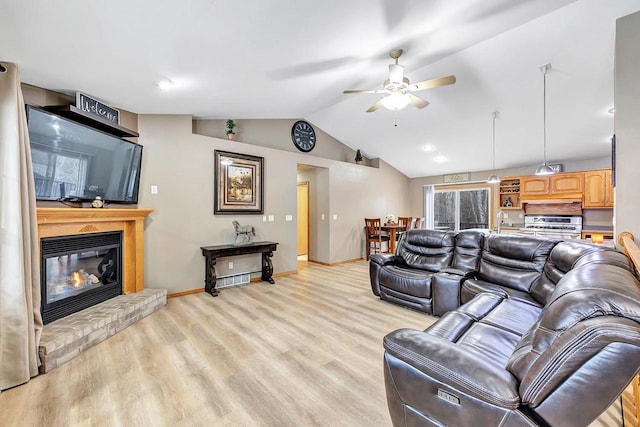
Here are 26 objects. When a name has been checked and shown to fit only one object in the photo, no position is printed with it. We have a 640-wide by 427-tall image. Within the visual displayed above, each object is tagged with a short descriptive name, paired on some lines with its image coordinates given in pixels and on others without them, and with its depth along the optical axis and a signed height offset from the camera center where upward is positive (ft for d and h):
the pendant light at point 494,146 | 15.49 +4.23
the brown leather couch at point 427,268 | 10.46 -2.55
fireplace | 8.87 -2.21
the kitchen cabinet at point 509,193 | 21.83 +1.15
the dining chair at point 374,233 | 21.76 -1.95
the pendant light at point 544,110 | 11.62 +5.05
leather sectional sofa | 2.79 -2.08
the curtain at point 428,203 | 27.25 +0.52
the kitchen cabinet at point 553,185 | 18.81 +1.60
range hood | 19.26 +0.10
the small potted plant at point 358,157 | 22.34 +4.16
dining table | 21.67 -1.69
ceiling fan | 9.23 +4.25
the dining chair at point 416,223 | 22.57 -1.19
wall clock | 18.97 +5.16
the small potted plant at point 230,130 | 15.39 +4.44
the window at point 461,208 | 24.30 -0.01
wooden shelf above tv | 9.05 +3.28
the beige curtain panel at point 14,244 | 6.45 -0.77
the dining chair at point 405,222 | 22.23 -1.13
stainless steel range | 19.27 -1.35
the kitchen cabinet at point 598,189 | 17.70 +1.14
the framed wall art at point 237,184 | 14.79 +1.47
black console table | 13.64 -2.26
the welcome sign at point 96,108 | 9.87 +3.94
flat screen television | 8.39 +1.76
